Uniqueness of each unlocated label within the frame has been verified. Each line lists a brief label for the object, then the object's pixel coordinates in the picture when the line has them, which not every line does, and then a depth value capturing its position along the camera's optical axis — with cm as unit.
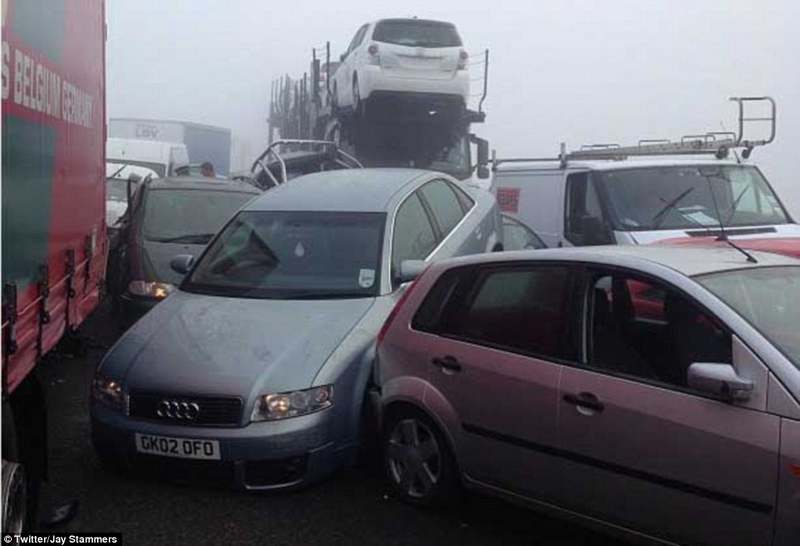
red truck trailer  327
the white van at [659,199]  797
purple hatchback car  335
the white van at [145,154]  1647
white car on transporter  1351
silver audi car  470
